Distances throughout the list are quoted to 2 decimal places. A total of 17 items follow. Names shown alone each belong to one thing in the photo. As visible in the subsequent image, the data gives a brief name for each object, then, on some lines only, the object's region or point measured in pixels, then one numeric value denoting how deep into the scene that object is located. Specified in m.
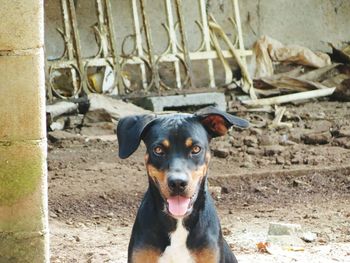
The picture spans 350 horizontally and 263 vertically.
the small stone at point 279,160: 12.44
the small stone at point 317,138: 13.55
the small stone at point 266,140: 13.39
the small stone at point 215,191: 11.20
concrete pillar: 7.44
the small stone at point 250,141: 13.32
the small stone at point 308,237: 9.29
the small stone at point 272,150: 12.86
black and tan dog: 6.61
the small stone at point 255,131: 14.00
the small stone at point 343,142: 13.25
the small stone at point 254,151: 12.90
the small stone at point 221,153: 12.73
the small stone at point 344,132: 13.74
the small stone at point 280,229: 9.22
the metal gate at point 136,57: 15.49
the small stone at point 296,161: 12.41
